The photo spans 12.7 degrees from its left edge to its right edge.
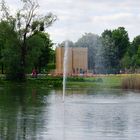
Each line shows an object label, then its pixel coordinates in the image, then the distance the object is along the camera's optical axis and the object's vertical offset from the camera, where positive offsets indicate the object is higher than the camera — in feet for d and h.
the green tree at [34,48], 232.32 +8.70
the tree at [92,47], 322.55 +12.76
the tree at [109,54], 338.99 +9.68
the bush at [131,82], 168.96 -2.99
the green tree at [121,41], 392.04 +19.31
